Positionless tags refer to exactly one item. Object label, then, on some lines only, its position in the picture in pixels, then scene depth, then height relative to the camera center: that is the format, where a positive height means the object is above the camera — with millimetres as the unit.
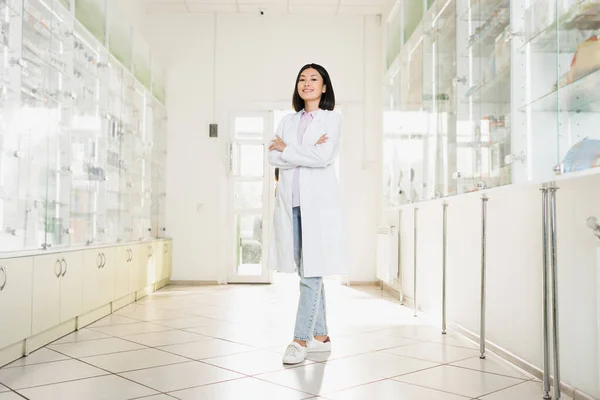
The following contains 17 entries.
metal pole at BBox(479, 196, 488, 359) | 2996 -224
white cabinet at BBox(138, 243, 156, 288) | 5484 -479
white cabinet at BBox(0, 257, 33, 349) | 2751 -419
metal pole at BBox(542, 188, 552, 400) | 2270 -313
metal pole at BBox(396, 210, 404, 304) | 5320 -385
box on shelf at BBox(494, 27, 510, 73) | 2840 +829
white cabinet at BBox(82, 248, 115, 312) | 3902 -454
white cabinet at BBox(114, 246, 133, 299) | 4664 -459
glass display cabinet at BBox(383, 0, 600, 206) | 2115 +610
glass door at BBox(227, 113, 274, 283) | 7152 +336
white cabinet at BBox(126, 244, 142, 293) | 5078 -471
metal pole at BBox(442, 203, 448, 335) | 3704 -308
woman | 2887 +3
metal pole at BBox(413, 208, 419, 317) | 4512 -366
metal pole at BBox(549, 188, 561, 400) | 2184 -297
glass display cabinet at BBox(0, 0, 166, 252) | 3020 +524
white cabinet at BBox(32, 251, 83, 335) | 3135 -435
